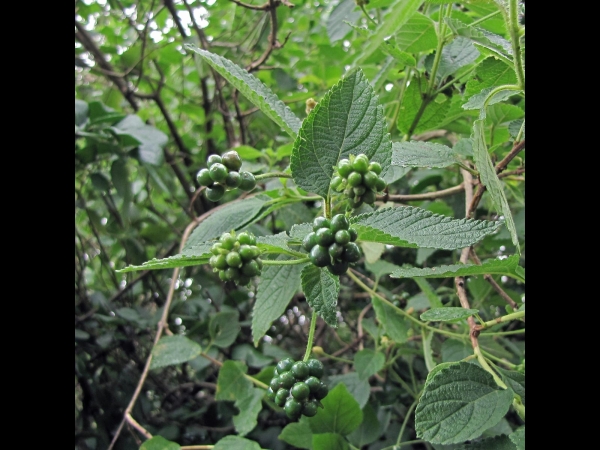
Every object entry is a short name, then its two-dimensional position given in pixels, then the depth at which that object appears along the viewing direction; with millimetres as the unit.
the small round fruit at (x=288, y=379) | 246
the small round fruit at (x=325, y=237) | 188
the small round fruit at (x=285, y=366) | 254
